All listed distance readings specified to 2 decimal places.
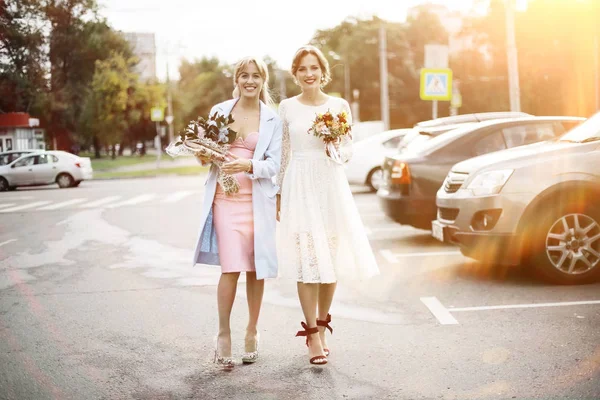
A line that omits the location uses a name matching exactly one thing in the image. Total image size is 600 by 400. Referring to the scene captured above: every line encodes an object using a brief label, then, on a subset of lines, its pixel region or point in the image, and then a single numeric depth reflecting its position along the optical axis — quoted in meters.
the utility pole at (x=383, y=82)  31.21
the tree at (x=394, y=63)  63.97
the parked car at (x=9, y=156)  14.31
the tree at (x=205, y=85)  96.81
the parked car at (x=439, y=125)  10.22
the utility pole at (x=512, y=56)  17.23
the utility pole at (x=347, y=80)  65.12
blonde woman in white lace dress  4.78
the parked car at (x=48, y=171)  21.70
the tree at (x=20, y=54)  9.91
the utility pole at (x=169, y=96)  53.07
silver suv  6.79
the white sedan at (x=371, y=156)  17.62
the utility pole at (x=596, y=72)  34.04
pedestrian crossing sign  19.86
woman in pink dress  4.73
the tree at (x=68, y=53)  13.68
